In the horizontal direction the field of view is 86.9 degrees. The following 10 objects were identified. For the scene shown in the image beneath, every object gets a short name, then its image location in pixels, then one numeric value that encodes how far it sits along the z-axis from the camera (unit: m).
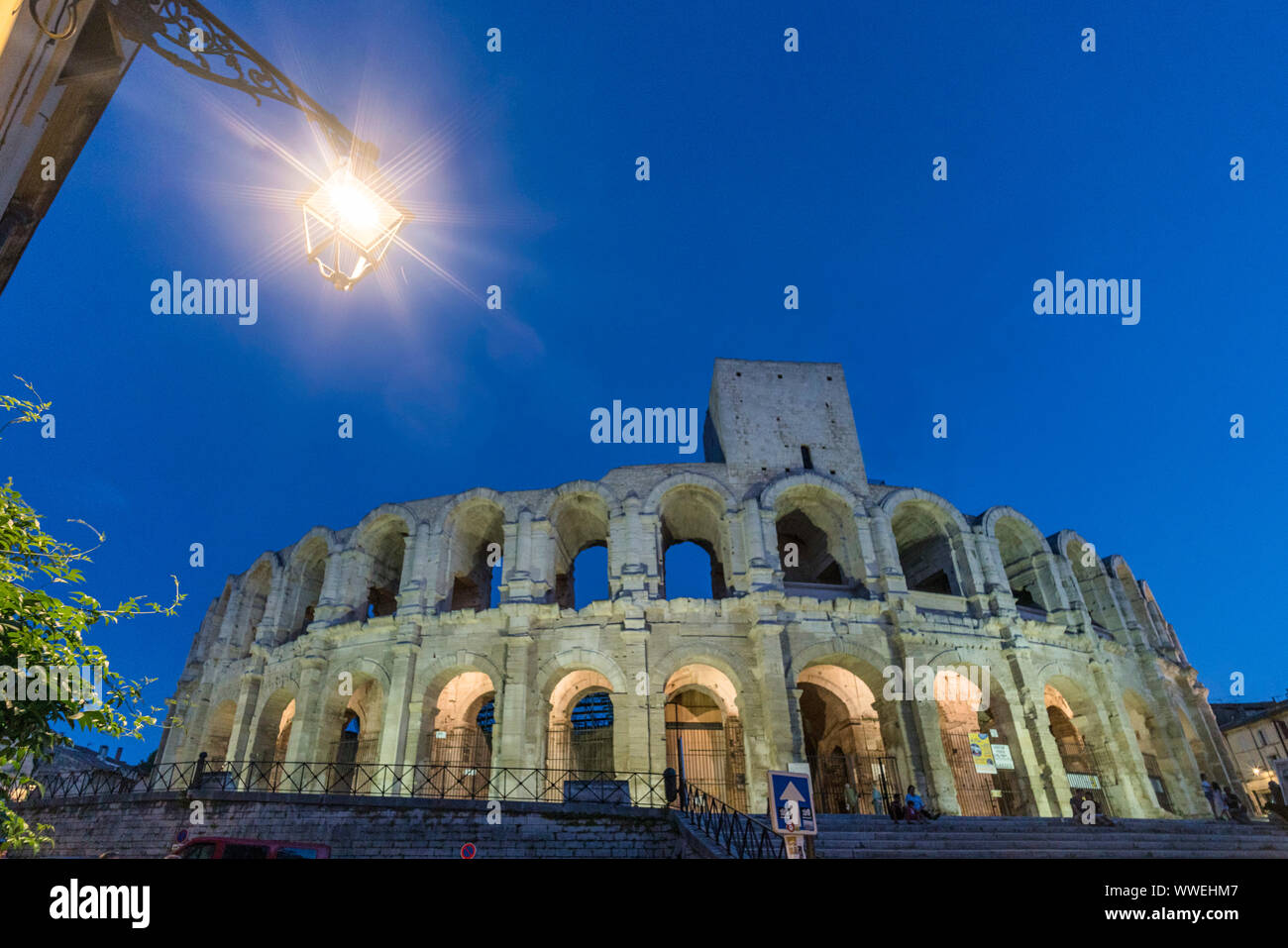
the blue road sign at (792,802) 8.02
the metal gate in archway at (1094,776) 20.91
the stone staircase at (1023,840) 13.27
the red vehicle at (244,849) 11.33
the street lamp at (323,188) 6.33
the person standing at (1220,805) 21.31
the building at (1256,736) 38.78
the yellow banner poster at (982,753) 20.28
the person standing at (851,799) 19.80
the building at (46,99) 4.94
